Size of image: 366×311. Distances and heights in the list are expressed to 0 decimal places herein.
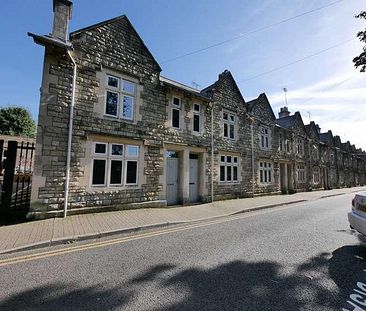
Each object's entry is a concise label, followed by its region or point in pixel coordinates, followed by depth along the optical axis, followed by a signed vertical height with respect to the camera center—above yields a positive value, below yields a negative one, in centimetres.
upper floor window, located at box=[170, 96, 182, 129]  1238 +380
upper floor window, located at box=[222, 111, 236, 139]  1558 +398
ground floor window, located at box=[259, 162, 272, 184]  1830 +67
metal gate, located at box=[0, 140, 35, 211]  777 -3
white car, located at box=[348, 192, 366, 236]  507 -77
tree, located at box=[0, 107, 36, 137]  3322 +828
